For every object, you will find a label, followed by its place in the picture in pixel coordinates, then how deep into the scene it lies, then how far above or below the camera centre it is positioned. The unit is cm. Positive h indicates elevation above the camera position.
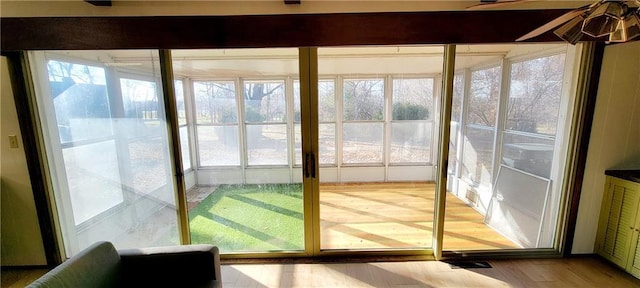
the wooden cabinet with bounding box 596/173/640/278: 211 -101
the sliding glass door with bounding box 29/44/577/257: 230 -43
